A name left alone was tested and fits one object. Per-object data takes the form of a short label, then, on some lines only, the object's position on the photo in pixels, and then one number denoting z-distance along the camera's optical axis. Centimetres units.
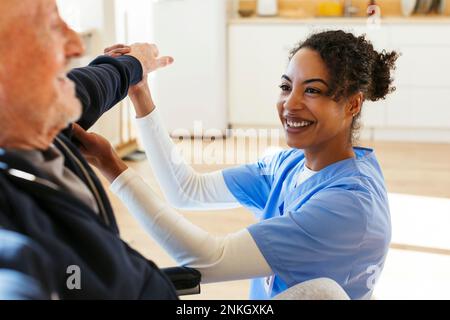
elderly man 91
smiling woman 144
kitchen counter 511
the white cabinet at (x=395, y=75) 514
